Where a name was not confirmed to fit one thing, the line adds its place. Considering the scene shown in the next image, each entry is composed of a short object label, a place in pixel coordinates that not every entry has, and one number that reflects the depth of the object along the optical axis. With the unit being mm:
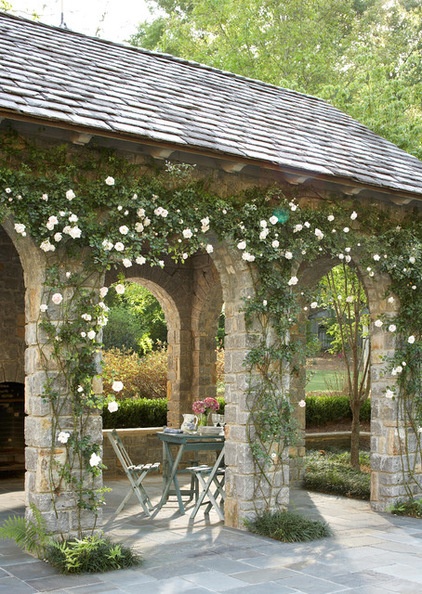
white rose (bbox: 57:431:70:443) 5809
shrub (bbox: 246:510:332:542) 6707
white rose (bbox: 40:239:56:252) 5852
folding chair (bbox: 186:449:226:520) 7418
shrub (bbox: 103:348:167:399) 15117
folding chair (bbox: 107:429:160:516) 7363
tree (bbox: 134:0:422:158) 18938
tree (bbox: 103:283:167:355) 21469
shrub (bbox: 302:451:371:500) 9023
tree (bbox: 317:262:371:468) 10641
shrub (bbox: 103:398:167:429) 11852
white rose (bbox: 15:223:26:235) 5707
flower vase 8680
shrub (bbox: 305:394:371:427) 14836
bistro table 7621
